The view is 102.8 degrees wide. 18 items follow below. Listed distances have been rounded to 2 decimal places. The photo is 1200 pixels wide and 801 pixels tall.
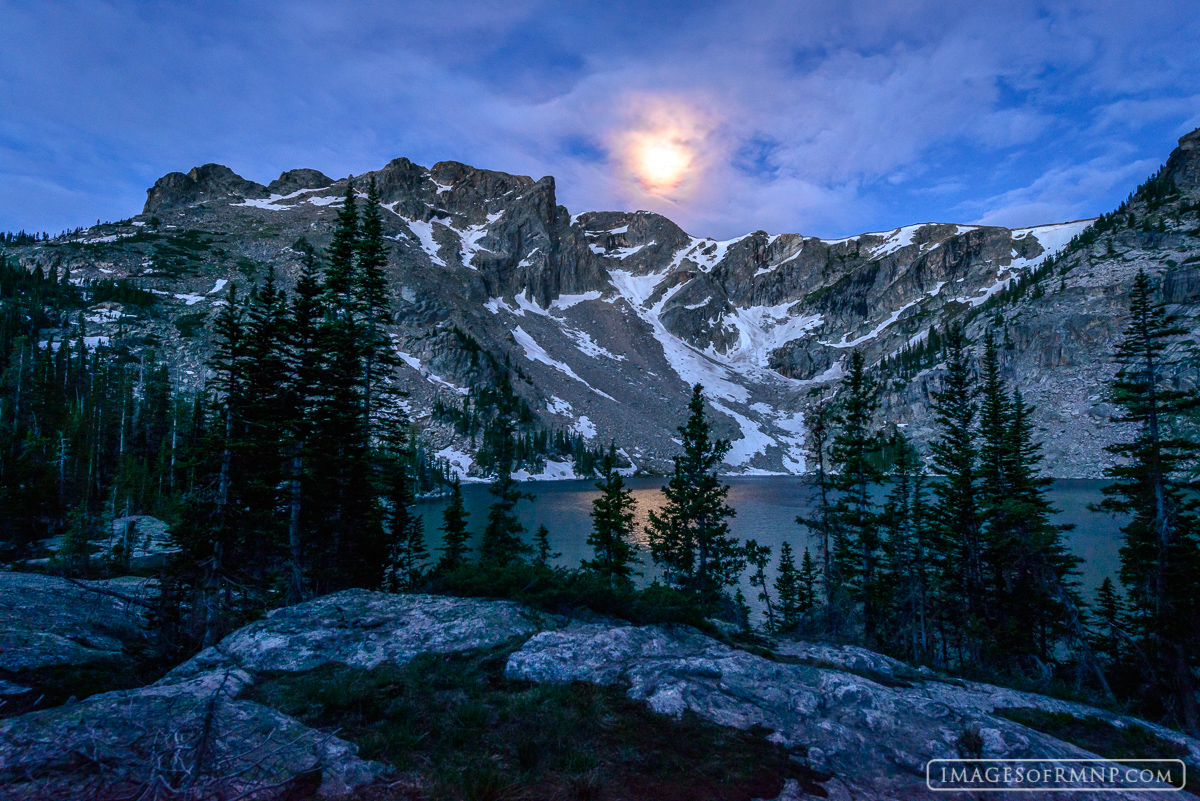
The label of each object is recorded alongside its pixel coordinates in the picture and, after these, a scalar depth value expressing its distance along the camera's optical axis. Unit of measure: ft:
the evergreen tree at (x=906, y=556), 77.87
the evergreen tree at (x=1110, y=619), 66.33
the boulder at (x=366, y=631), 26.03
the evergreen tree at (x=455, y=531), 94.32
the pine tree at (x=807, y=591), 101.40
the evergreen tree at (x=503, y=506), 90.58
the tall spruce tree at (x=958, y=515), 79.25
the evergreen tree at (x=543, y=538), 94.99
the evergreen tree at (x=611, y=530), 88.43
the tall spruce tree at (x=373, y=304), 65.87
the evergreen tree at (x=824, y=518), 73.87
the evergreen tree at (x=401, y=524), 79.51
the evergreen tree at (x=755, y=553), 80.64
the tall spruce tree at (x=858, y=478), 73.31
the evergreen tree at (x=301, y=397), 52.65
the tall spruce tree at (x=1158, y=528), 56.13
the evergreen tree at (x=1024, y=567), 60.34
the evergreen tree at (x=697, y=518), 83.87
